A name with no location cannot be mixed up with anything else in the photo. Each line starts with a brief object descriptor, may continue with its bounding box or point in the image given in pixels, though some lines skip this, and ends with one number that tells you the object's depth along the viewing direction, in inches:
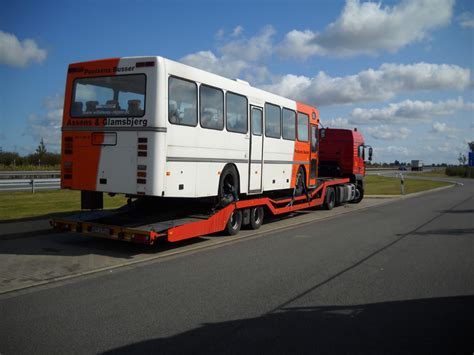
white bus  342.6
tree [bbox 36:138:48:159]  2043.6
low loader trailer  345.1
